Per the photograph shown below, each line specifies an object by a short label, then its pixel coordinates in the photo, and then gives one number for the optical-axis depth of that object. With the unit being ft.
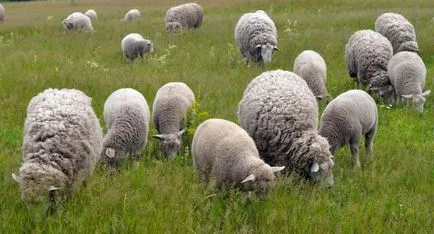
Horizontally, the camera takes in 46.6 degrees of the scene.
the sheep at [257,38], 46.61
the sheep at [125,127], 24.58
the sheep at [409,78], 34.65
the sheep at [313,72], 34.35
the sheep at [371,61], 37.88
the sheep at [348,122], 24.80
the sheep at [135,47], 50.42
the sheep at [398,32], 44.83
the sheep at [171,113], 25.89
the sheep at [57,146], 16.60
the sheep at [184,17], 66.74
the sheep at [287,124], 21.29
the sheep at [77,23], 73.87
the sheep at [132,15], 90.86
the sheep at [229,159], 18.31
